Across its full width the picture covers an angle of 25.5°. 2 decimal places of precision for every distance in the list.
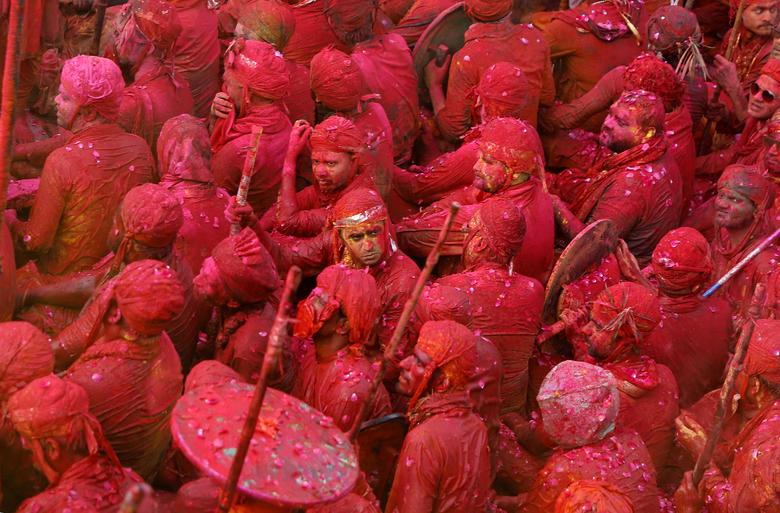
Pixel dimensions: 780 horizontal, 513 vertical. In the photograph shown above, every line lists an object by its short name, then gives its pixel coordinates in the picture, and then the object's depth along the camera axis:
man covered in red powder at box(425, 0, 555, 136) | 12.33
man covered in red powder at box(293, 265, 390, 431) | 9.08
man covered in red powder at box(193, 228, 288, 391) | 9.14
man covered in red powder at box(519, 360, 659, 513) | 8.73
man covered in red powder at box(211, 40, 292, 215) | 11.05
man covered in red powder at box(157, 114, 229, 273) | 10.16
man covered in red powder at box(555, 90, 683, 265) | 11.64
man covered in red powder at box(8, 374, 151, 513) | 7.46
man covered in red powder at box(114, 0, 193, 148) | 11.42
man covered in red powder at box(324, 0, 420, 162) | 12.01
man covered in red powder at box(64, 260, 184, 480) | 8.19
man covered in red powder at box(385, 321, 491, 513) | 8.46
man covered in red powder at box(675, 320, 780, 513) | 8.30
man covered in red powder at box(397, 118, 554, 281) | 10.72
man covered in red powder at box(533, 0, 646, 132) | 13.05
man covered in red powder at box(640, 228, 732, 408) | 10.40
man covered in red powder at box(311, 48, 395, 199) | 11.04
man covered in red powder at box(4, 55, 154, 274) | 10.12
